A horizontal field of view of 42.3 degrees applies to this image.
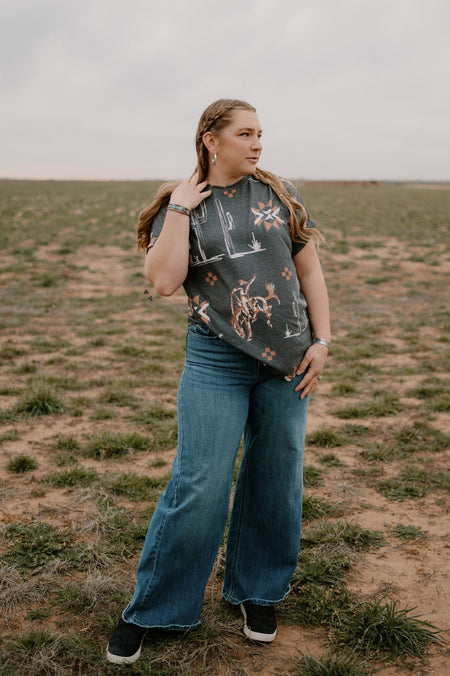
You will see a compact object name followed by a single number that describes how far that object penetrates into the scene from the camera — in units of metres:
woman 2.22
